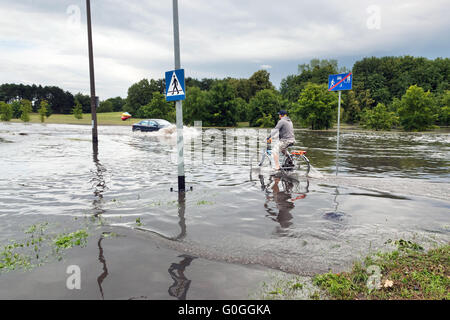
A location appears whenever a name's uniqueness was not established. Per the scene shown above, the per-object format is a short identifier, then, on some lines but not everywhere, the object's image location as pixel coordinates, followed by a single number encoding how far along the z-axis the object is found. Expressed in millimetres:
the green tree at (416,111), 61300
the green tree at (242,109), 83188
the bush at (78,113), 85750
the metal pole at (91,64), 20453
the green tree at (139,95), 120812
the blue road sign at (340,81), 11797
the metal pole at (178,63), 8141
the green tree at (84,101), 132862
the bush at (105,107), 136125
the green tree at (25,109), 78881
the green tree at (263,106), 83062
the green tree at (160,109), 74750
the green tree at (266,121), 79812
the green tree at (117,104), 145212
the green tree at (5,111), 85562
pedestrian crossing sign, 8062
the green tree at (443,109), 68562
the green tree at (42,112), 81475
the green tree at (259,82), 107375
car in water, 36781
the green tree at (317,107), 64625
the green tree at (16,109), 108838
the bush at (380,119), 64125
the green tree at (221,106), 81375
